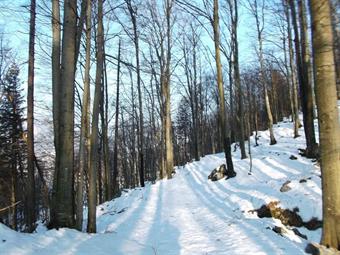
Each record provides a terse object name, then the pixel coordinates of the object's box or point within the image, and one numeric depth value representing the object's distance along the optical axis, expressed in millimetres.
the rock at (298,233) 9978
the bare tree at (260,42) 29509
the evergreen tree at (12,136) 23750
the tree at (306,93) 16656
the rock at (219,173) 19939
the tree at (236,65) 23672
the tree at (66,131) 9172
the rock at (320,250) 6254
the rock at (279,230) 9466
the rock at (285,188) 13122
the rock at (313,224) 10914
